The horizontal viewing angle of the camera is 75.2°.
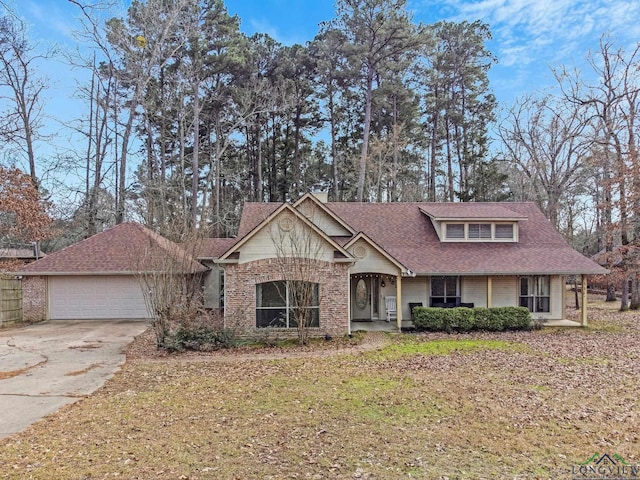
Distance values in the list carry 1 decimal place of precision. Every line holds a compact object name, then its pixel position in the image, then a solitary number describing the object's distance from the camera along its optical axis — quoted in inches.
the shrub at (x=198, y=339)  476.1
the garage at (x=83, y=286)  724.0
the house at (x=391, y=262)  554.9
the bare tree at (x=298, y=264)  529.7
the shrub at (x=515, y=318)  612.1
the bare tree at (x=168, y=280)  478.0
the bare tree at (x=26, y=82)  933.2
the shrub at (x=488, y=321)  608.1
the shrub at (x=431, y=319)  605.6
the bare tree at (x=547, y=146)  1074.7
